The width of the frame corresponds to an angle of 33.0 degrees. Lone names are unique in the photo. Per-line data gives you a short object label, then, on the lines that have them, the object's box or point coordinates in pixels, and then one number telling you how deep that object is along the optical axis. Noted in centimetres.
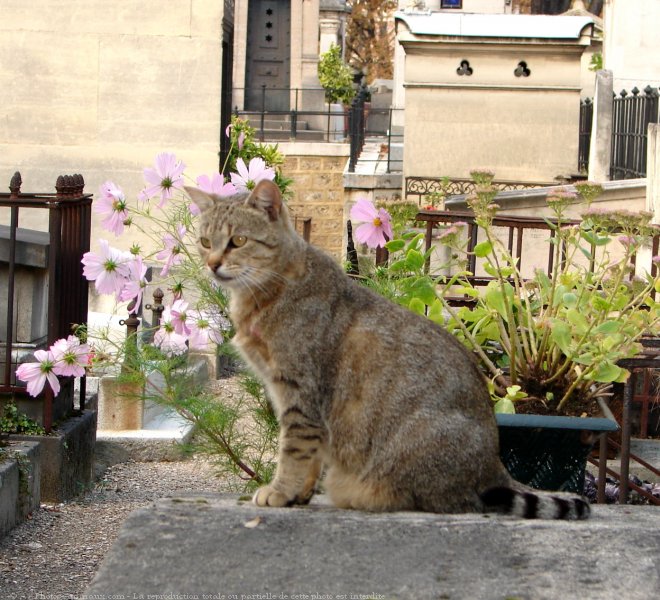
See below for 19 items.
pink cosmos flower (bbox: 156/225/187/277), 447
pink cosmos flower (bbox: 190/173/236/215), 447
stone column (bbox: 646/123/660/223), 864
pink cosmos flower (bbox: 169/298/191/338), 451
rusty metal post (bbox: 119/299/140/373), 470
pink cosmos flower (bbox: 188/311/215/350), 450
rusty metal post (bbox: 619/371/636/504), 428
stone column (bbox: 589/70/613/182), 1330
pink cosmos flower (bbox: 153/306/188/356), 454
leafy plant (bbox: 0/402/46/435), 614
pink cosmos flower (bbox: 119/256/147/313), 452
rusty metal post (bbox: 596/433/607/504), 437
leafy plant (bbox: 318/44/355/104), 3203
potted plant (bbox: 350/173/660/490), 379
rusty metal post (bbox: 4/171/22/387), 611
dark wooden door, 2934
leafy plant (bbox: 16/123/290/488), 448
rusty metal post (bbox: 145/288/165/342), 773
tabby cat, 333
